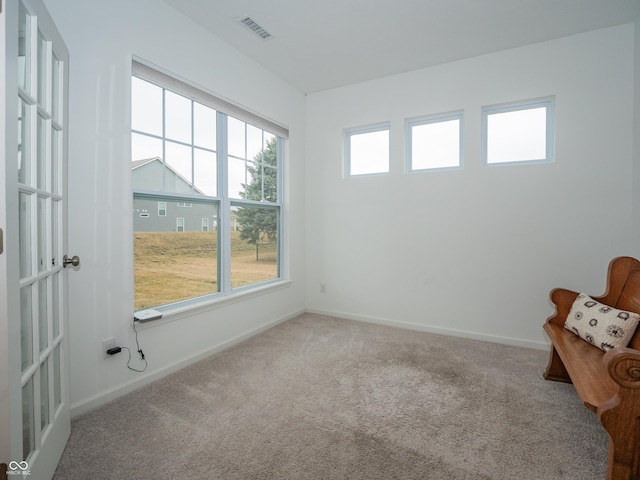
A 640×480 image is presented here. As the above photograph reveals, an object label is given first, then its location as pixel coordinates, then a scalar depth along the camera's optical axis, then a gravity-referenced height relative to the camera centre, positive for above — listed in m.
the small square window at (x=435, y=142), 3.40 +1.01
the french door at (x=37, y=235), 1.08 -0.02
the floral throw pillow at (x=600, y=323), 1.82 -0.56
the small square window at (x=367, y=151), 3.78 +1.01
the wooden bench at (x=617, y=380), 1.29 -0.71
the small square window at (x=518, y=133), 3.05 +1.01
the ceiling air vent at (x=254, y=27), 2.62 +1.78
